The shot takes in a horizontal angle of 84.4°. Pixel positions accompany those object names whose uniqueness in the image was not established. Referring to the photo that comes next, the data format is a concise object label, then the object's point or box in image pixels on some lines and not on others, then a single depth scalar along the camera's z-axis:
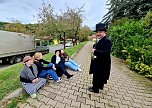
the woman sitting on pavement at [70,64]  3.84
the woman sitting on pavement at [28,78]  2.12
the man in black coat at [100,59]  2.19
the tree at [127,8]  9.22
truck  6.75
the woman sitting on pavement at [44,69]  2.66
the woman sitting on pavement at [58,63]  2.93
